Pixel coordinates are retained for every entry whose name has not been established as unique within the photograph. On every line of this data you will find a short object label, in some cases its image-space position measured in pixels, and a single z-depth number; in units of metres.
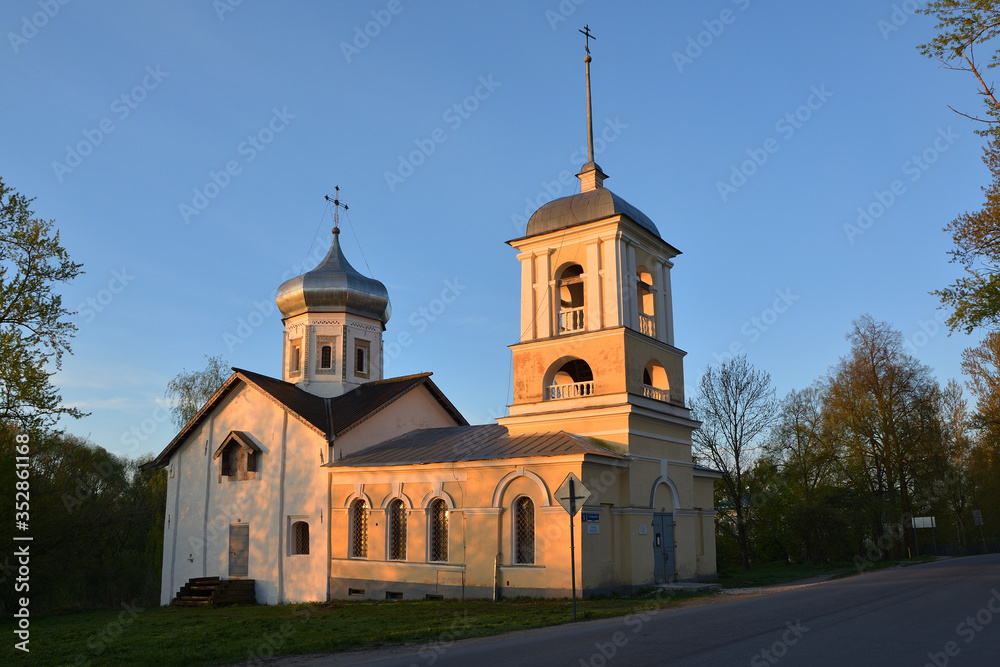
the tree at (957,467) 42.88
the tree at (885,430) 34.78
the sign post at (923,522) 34.91
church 19.69
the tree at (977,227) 10.91
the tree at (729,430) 34.88
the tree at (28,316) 17.53
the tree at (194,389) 38.91
